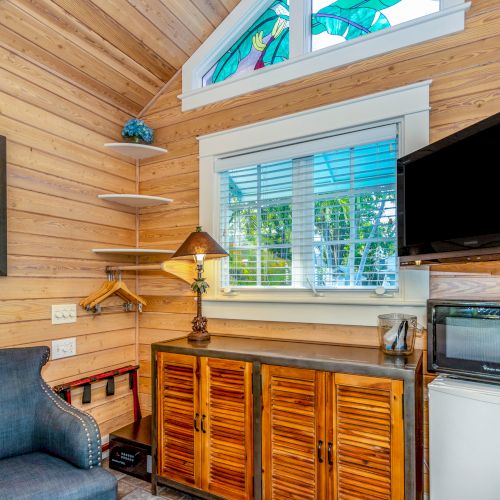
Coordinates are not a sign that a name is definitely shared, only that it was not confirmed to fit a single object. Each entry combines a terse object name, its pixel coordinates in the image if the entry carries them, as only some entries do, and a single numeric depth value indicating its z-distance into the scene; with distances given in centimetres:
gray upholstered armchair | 146
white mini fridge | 150
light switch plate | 240
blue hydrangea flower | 274
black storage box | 234
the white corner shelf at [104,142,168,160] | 267
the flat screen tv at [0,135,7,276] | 210
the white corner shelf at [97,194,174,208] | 265
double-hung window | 210
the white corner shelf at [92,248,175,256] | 261
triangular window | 207
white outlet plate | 240
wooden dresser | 161
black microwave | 157
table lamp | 229
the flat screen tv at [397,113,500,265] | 147
